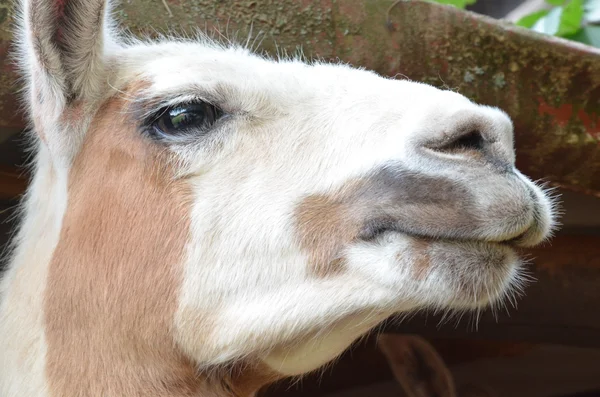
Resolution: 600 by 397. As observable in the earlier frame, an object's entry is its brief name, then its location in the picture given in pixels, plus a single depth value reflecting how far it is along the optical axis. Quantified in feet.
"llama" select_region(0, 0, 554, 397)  5.16
